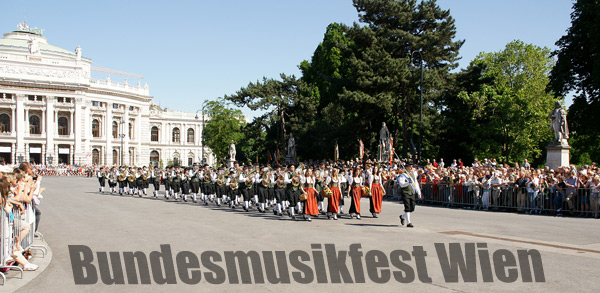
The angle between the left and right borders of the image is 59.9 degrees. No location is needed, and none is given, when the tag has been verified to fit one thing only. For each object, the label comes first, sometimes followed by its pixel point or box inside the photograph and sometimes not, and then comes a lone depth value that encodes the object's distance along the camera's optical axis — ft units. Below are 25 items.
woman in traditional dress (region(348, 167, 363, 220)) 59.41
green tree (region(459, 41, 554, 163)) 144.36
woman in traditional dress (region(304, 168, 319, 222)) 57.57
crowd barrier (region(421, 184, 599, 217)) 60.64
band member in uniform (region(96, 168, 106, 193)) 122.42
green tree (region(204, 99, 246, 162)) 229.45
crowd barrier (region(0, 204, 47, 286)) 27.40
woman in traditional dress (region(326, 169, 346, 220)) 59.16
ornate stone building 301.84
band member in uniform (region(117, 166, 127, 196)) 112.78
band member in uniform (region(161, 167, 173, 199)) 99.66
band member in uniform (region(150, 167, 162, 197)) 107.31
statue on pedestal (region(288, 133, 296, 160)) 176.24
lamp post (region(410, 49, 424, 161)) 111.26
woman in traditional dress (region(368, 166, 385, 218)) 60.49
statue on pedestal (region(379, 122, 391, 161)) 122.21
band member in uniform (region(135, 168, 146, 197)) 109.60
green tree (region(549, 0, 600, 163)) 110.83
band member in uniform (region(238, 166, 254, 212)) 71.72
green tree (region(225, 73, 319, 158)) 184.33
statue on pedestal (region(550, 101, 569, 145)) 84.58
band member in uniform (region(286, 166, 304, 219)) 60.34
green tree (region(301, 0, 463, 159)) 127.34
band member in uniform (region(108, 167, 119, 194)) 118.73
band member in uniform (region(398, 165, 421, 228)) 50.26
